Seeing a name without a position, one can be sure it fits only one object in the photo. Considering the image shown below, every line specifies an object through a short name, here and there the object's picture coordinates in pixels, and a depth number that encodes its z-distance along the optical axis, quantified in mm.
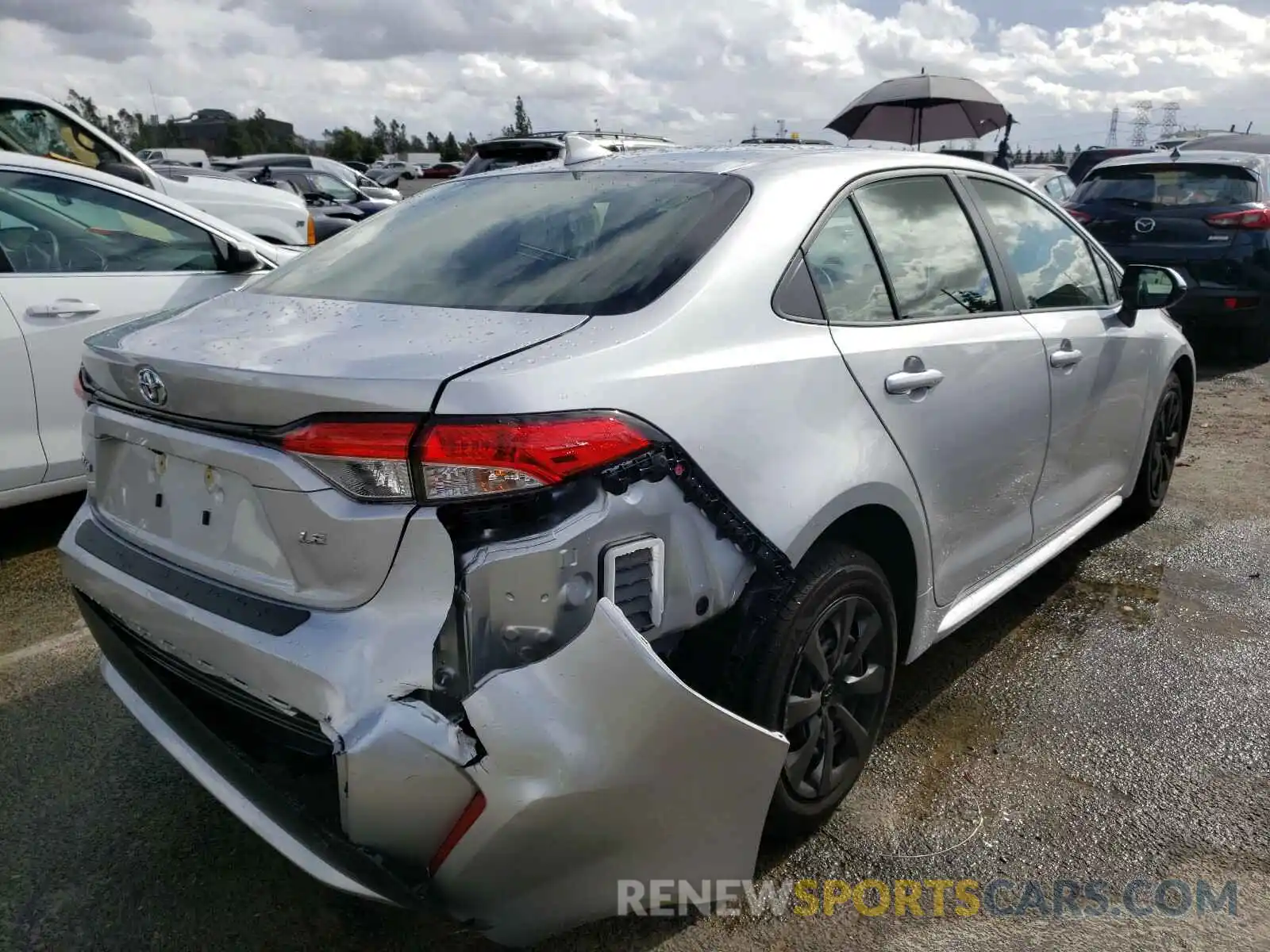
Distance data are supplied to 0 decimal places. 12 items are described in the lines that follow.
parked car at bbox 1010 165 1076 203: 12836
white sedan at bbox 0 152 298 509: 3957
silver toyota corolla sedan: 1712
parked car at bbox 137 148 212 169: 24656
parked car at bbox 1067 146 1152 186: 19438
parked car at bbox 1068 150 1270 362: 7832
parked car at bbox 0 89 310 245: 6965
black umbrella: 10531
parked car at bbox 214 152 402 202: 17797
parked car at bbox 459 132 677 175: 8961
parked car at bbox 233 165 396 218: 15221
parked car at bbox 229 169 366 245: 13388
